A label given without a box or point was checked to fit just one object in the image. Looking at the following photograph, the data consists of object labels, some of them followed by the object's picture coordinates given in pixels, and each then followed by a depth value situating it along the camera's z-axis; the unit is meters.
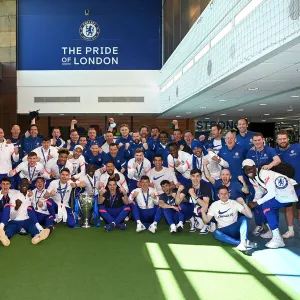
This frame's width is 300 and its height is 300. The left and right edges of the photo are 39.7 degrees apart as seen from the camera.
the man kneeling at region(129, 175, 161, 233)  7.37
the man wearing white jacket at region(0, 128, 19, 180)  8.25
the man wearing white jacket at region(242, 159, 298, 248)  6.25
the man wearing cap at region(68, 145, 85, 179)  8.15
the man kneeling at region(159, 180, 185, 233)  7.06
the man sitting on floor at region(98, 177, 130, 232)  7.35
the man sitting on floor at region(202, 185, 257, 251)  6.28
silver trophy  7.58
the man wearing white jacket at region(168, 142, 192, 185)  7.89
